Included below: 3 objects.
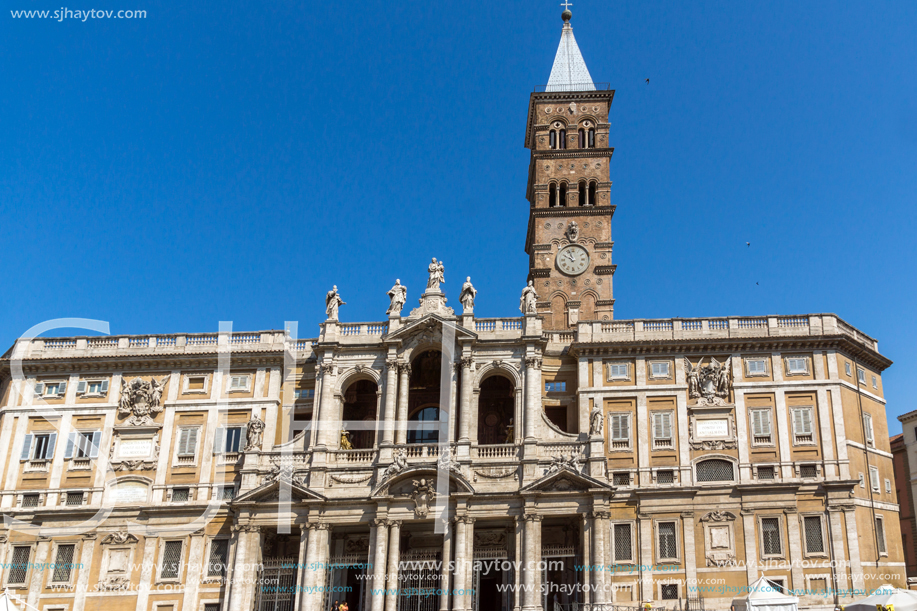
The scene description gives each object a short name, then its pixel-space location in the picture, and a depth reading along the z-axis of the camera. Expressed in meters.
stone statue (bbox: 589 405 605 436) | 46.09
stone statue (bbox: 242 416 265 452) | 48.53
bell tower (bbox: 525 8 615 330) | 60.81
